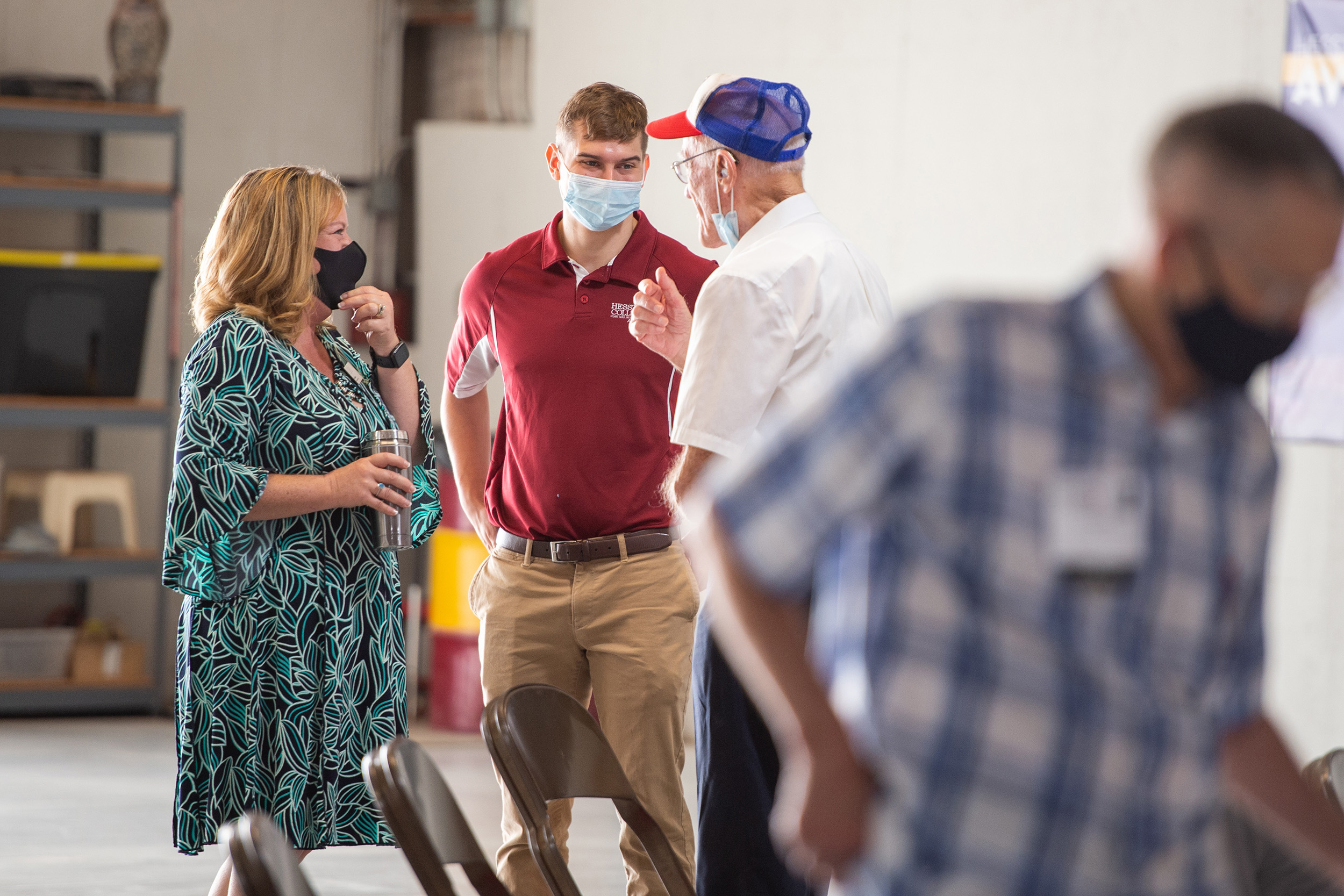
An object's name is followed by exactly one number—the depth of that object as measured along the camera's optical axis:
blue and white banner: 8.12
